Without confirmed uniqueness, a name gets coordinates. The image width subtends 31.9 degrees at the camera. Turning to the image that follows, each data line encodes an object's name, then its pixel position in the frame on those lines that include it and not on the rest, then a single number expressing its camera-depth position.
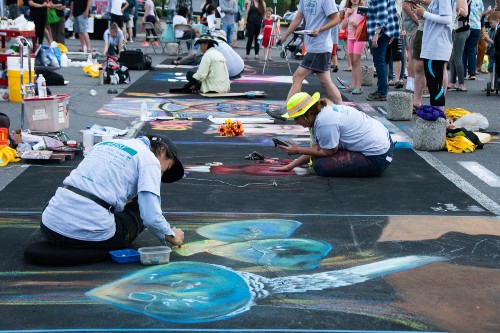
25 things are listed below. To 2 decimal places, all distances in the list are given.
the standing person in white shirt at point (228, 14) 23.62
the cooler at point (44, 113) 9.77
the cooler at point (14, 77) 12.84
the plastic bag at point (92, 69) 17.17
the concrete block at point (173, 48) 23.81
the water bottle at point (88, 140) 9.00
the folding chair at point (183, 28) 23.06
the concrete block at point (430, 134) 9.82
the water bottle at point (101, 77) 15.76
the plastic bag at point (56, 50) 19.03
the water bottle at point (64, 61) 19.08
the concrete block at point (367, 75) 16.53
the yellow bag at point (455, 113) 11.55
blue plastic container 5.52
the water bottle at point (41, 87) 10.59
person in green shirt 14.21
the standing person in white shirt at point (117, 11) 22.22
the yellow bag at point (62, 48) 21.08
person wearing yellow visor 7.87
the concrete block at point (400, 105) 11.98
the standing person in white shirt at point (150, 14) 28.33
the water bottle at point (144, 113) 11.77
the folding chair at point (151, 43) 24.46
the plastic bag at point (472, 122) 11.12
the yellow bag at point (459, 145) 9.88
